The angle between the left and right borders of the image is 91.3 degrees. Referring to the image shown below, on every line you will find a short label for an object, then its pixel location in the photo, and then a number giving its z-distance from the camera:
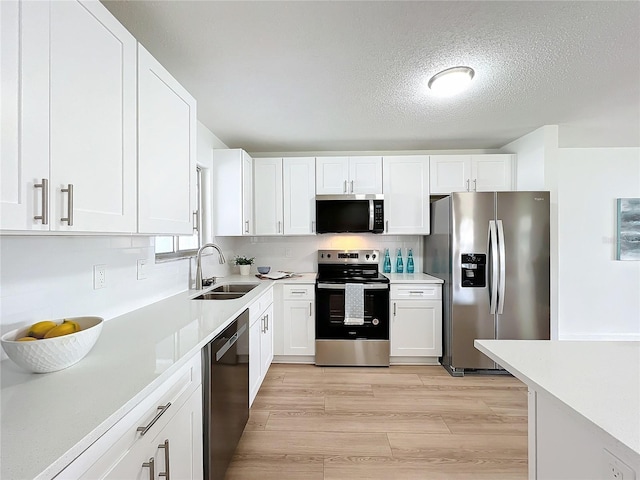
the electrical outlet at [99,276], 1.50
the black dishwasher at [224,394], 1.42
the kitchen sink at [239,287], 2.78
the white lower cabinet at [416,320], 3.20
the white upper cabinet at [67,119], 0.81
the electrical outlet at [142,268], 1.86
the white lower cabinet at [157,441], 0.75
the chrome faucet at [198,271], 2.50
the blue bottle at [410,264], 3.70
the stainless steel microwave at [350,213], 3.37
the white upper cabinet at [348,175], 3.45
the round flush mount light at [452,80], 1.93
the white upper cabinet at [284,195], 3.48
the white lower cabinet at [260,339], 2.24
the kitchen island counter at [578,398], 0.70
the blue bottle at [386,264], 3.72
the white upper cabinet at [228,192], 3.16
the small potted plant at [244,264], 3.50
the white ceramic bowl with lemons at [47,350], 0.92
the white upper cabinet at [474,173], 3.41
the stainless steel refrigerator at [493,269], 2.94
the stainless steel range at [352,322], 3.16
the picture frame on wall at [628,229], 3.79
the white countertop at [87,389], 0.64
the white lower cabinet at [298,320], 3.22
